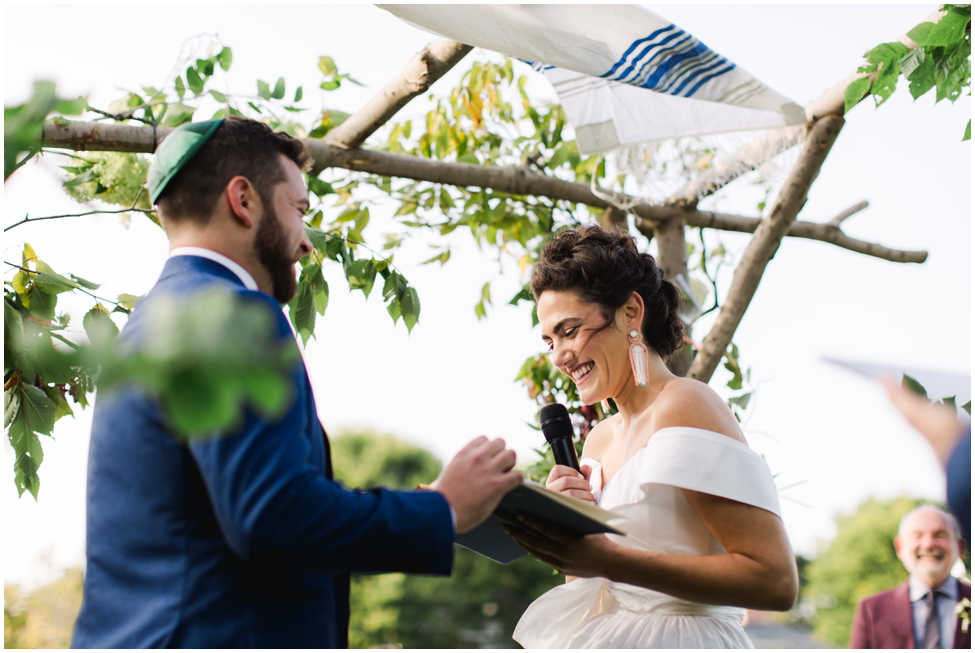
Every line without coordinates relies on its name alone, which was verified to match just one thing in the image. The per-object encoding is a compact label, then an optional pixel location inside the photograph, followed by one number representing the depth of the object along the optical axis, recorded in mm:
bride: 1815
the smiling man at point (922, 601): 4820
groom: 1132
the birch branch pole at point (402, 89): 2918
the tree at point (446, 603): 38781
